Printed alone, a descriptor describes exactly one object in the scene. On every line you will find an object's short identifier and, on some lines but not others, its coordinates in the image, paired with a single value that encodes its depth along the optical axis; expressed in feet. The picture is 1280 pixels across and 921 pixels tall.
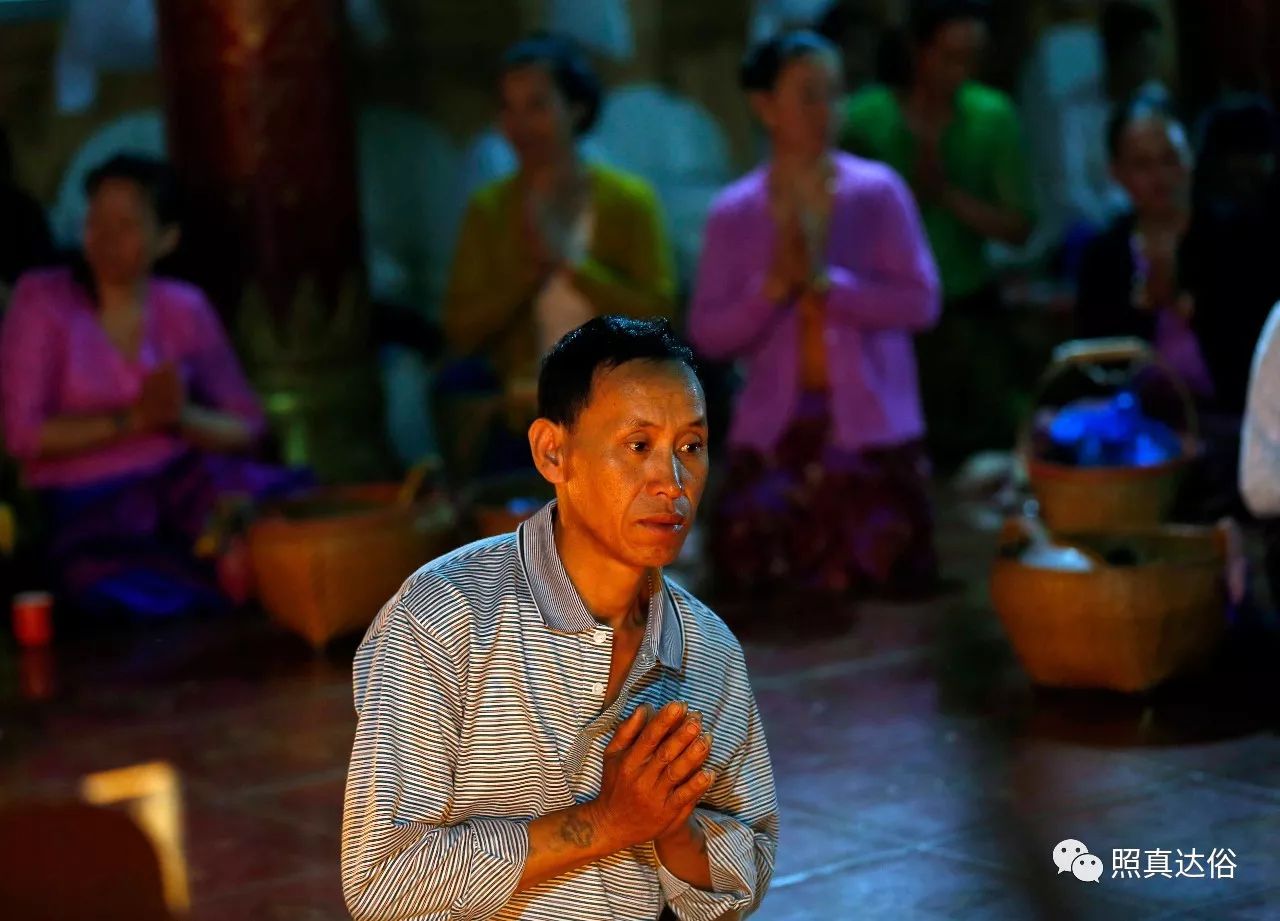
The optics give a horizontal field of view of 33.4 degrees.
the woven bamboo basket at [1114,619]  15.69
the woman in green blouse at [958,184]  26.84
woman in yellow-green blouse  21.75
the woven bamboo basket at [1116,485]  19.16
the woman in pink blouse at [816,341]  20.44
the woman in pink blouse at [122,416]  20.56
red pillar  22.17
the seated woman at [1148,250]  20.88
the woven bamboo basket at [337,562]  18.85
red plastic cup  19.81
